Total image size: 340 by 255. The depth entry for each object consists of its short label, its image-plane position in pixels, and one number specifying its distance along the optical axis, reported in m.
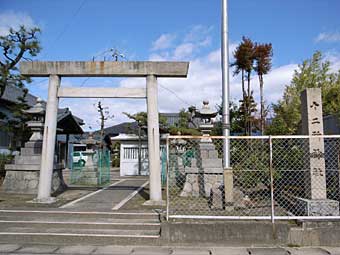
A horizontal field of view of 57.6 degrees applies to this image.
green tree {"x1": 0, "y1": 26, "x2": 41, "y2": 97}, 14.12
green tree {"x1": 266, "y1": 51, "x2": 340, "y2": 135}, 16.14
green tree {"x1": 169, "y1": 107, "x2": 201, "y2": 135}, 24.36
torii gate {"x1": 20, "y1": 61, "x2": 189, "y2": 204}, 9.27
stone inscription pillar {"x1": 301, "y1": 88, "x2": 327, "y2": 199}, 7.00
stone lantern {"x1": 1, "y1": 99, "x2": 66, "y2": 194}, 11.48
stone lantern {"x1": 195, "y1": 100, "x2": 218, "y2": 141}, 12.53
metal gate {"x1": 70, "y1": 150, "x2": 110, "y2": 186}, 15.91
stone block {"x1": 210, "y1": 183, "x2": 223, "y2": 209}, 8.19
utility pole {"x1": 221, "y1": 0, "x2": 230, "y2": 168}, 8.20
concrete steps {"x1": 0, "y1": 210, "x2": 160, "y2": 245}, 6.50
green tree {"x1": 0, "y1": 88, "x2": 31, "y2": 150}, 16.62
